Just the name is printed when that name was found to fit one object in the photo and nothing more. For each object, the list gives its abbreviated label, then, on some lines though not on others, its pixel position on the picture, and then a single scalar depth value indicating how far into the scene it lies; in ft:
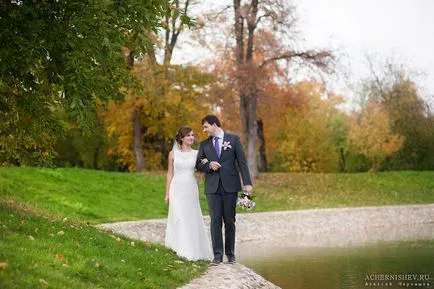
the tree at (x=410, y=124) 155.02
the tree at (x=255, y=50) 111.14
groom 37.93
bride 40.88
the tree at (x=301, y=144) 161.17
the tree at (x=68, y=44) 31.61
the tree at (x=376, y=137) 141.38
